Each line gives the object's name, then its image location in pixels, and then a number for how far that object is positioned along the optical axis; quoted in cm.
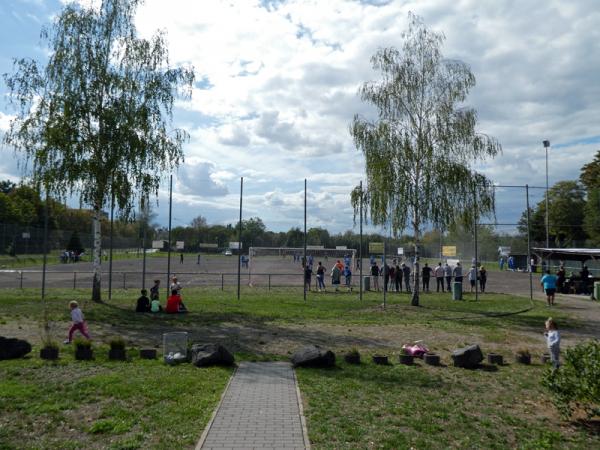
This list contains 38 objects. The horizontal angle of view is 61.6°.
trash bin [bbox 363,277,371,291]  3021
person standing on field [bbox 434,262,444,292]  3005
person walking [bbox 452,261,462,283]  2778
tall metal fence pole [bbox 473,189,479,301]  2189
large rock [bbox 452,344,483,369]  1069
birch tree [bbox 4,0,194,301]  1855
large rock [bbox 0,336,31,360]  1022
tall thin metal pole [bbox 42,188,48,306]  1994
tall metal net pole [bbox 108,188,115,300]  1917
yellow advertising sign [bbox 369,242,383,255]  2331
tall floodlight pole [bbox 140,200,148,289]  2130
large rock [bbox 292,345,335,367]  1026
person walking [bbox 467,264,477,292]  2906
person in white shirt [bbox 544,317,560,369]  1006
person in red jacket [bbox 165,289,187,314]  1797
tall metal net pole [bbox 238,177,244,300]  2210
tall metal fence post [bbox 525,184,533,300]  2482
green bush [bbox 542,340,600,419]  699
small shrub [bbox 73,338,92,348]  1030
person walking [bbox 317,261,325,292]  2940
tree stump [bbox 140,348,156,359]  1058
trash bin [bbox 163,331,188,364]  1049
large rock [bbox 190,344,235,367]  1007
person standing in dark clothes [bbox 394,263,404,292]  2953
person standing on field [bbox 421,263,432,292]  2995
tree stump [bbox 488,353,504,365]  1113
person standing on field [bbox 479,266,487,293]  2897
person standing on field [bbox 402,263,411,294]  2964
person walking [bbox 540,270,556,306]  2248
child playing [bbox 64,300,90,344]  1205
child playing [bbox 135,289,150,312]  1802
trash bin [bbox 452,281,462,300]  2523
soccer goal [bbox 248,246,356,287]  3672
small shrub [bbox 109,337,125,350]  1036
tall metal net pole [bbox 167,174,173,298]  2241
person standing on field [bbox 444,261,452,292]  3007
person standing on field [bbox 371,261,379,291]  2988
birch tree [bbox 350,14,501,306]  2189
